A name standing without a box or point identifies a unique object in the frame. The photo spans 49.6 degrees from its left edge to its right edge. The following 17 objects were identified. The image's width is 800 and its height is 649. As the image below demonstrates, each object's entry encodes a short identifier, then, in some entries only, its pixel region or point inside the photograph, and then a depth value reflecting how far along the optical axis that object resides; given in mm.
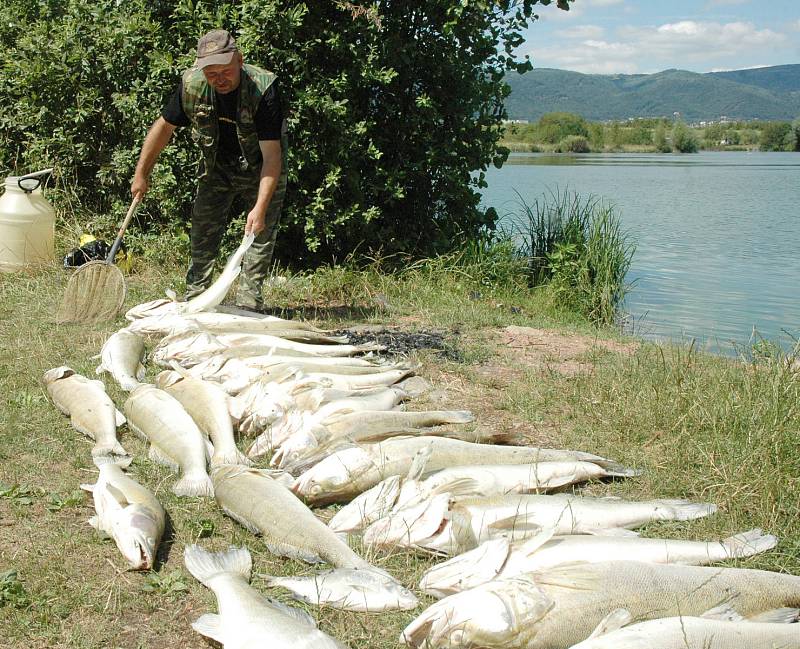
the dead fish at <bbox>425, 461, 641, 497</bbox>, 4074
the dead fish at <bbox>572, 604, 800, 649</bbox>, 2670
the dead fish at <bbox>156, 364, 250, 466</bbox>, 4570
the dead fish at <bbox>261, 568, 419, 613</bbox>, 3209
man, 6660
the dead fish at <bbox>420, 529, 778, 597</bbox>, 3221
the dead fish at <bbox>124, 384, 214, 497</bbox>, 4230
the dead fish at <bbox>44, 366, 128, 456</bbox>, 4719
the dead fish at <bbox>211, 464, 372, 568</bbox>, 3494
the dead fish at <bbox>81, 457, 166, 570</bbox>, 3553
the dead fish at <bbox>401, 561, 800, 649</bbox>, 2805
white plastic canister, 9266
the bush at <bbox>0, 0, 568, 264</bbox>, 9000
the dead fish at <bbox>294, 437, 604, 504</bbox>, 4078
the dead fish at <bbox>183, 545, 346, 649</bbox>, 2766
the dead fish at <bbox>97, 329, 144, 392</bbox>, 5738
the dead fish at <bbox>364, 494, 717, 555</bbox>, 3652
